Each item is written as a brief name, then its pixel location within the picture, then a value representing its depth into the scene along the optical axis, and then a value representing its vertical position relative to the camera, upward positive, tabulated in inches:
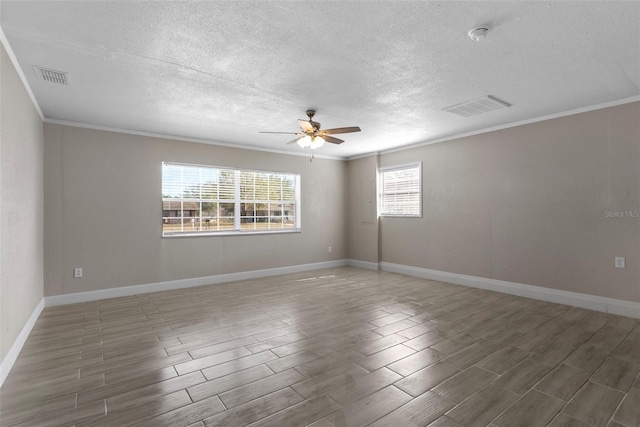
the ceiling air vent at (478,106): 149.7 +49.5
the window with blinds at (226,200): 216.7 +7.0
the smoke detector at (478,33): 91.5 +50.1
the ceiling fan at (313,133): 153.3 +37.3
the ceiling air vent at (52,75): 116.7 +50.8
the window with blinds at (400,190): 249.4 +15.0
